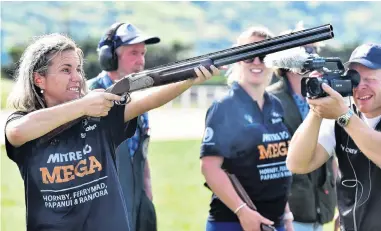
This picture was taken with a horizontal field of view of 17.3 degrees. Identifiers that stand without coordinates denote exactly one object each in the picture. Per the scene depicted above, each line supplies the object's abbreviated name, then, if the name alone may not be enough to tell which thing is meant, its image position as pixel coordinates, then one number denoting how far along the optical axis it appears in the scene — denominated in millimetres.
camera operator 7256
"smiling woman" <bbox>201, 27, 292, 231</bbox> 9416
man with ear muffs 9724
